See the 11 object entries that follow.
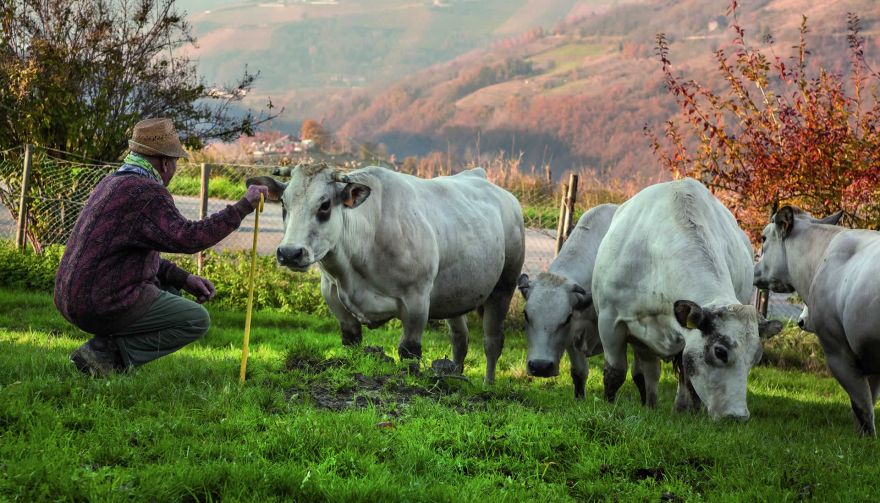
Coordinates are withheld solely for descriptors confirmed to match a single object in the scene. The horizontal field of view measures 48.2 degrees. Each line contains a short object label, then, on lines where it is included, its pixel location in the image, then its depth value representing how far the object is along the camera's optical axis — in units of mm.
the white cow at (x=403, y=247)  7590
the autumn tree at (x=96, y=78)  15062
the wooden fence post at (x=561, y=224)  14055
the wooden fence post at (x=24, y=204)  13836
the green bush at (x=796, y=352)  11789
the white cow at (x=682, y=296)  6562
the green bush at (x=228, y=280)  13039
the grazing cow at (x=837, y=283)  7297
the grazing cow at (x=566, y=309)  8406
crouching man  6250
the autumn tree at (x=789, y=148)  11312
